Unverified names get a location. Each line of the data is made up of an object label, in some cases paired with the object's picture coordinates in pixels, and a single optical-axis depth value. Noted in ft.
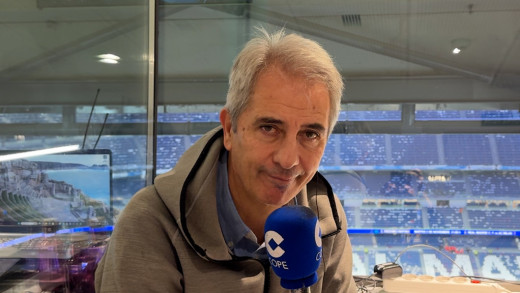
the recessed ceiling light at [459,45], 10.21
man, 3.17
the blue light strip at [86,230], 6.37
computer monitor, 5.06
